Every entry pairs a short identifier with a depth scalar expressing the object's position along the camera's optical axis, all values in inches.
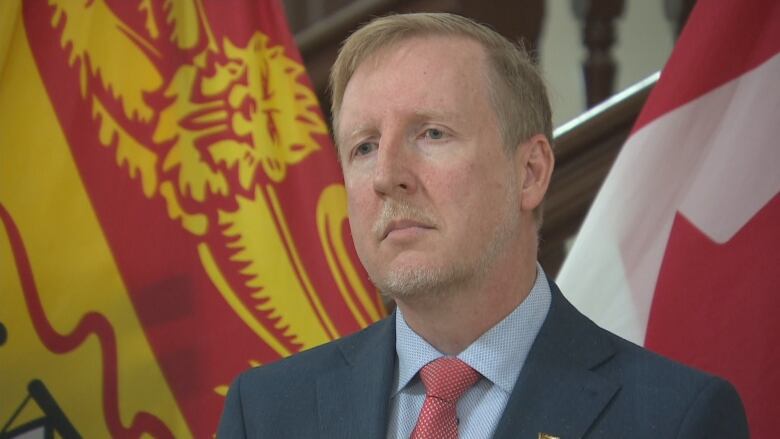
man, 156.7
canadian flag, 169.8
